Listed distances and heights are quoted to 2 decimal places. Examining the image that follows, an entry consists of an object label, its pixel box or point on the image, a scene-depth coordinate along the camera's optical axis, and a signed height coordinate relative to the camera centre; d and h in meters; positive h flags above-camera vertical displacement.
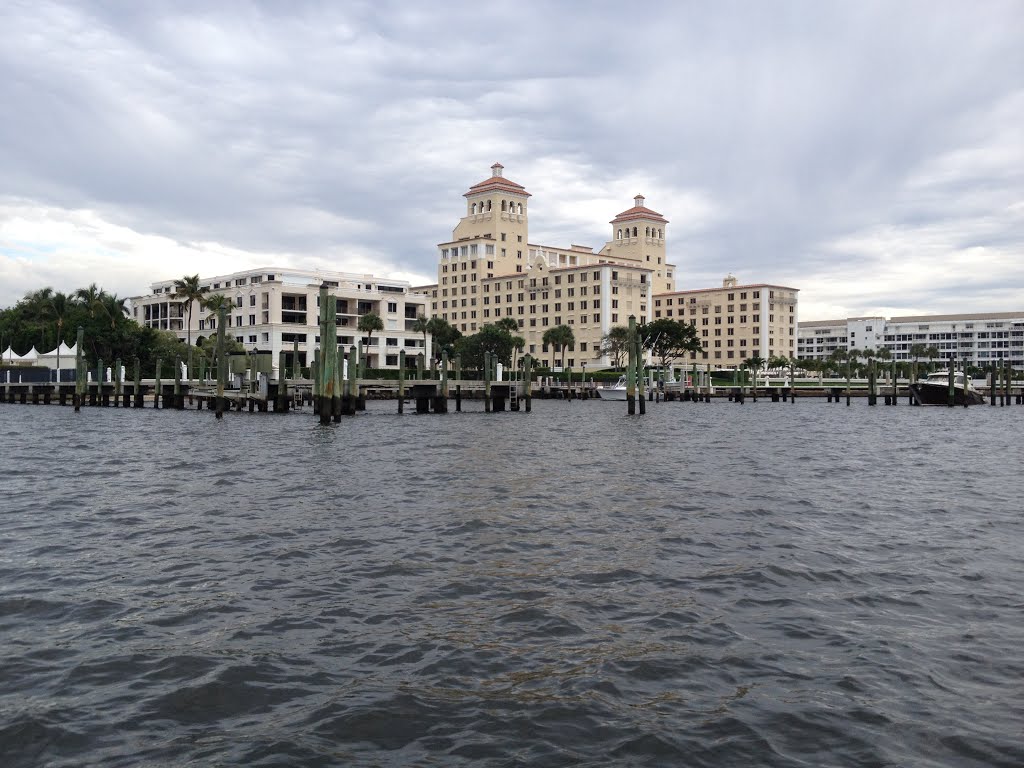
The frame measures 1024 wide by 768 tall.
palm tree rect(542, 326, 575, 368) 153.25 +8.41
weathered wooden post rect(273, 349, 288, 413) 60.75 -0.83
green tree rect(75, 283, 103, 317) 108.12 +11.05
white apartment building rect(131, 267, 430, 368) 123.81 +11.03
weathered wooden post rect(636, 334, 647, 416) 68.06 -0.48
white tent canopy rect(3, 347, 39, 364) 93.65 +2.59
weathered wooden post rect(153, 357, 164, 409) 72.31 -0.93
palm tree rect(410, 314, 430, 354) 133.50 +8.91
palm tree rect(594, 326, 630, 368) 150.50 +7.01
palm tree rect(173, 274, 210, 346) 110.69 +12.24
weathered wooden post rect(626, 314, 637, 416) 65.50 +0.63
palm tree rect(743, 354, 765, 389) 166.93 +4.13
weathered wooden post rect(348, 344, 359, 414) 59.82 +0.55
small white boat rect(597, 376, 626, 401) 107.31 -1.27
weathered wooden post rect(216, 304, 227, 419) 52.69 +0.98
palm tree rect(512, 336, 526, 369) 141.82 +6.76
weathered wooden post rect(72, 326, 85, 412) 66.50 +0.14
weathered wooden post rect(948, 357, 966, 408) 87.38 -0.79
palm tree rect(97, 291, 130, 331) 104.78 +9.26
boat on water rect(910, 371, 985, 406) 90.81 -1.11
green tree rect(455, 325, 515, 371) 138.00 +5.89
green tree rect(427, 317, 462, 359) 138.88 +8.18
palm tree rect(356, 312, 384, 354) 123.62 +8.73
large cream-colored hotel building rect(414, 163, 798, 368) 169.62 +19.66
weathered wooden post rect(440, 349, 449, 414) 63.45 -0.32
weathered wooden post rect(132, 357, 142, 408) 72.10 -0.68
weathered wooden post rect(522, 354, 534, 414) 68.94 -0.17
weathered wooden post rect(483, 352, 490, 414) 64.69 +0.22
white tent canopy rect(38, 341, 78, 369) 91.50 +2.63
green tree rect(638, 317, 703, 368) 139.88 +7.65
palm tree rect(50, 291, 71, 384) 108.44 +9.70
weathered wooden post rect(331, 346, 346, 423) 46.31 -0.90
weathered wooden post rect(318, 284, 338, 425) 42.53 +1.04
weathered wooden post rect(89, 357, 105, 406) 75.19 -0.34
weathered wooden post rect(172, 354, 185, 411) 71.15 -1.50
